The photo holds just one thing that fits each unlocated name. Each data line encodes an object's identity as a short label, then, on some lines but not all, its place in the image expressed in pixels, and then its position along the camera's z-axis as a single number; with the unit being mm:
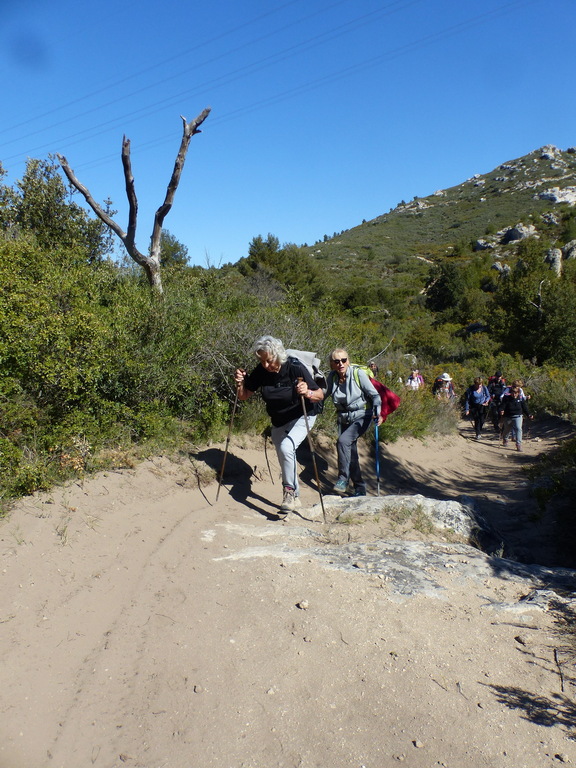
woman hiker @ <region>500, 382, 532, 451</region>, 12977
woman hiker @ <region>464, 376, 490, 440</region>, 14641
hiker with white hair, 5738
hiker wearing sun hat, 16792
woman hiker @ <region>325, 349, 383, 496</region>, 6656
